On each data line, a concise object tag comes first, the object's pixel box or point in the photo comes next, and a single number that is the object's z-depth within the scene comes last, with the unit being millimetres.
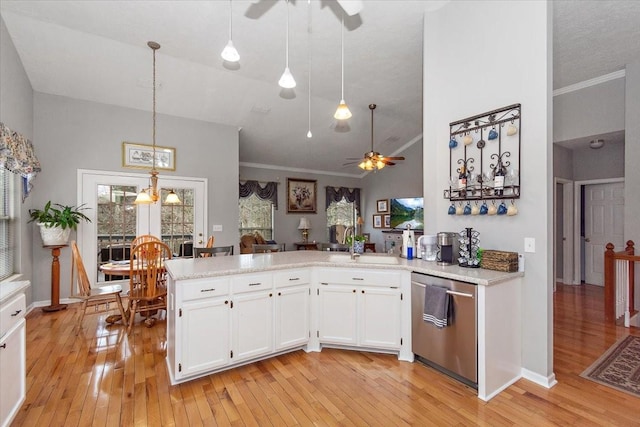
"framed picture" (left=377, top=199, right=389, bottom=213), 8820
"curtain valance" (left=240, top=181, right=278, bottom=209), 7668
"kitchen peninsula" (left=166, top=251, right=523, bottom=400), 2293
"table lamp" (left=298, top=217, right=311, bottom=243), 8312
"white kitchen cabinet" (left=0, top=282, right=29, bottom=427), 1723
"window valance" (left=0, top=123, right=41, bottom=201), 3029
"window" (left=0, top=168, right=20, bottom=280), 3623
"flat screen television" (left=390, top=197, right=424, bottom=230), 8031
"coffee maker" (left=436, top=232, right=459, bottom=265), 2783
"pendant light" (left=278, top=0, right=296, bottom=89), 2148
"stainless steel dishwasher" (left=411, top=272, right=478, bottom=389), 2254
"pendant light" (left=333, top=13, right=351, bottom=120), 2689
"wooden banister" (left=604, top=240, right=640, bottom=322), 3713
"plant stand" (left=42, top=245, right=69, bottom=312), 4184
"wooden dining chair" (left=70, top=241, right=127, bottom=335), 3359
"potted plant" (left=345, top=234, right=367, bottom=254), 3178
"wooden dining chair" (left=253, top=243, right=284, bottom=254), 4277
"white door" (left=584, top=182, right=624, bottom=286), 5348
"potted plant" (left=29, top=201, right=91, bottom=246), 4082
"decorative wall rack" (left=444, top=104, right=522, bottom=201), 2584
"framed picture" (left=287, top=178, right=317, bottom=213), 8383
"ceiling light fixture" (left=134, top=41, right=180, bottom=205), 3735
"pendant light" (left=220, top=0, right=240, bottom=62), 2000
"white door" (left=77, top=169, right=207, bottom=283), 4656
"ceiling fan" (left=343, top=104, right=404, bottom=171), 5271
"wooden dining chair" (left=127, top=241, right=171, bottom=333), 3291
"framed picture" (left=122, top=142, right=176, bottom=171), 4914
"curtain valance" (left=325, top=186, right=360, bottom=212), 8945
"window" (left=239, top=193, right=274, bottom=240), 7820
